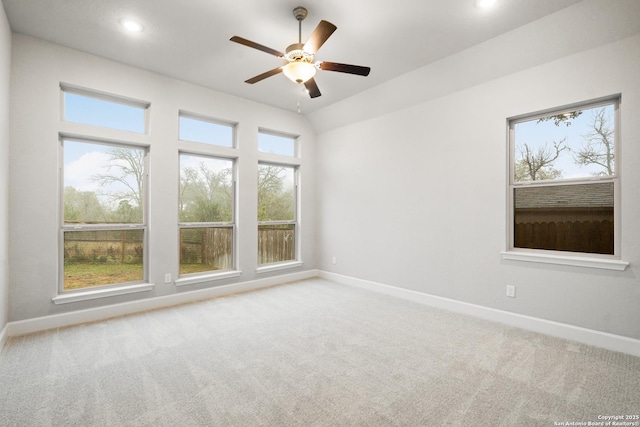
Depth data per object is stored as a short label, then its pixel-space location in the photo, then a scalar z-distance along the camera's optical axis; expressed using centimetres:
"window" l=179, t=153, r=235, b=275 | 430
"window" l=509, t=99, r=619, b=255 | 286
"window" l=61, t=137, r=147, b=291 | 347
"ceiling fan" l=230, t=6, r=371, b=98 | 250
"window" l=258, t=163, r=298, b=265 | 514
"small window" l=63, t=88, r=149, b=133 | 346
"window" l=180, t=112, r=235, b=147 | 430
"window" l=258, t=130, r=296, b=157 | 511
